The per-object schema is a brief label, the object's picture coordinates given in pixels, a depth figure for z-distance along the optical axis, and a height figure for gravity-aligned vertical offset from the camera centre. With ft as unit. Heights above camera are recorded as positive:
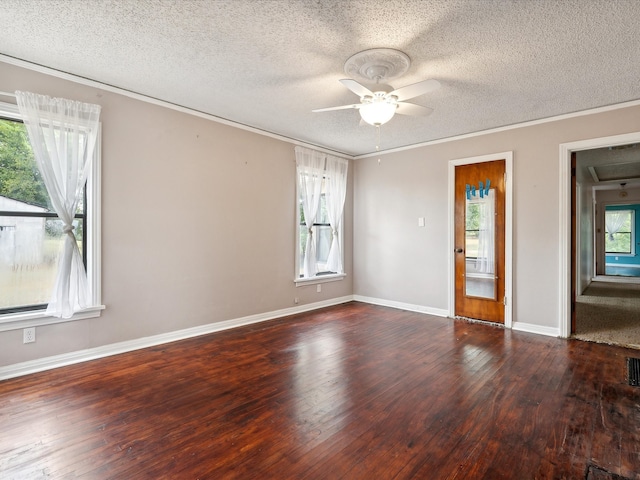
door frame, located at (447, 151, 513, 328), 14.56 +0.27
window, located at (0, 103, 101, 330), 9.41 +0.27
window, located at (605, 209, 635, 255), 40.96 +1.28
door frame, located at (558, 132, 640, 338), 13.25 -0.11
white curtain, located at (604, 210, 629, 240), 41.42 +2.70
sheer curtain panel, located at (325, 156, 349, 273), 18.58 +2.38
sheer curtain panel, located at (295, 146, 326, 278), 17.19 +2.44
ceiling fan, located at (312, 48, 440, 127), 8.68 +4.09
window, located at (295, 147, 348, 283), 17.28 +1.43
